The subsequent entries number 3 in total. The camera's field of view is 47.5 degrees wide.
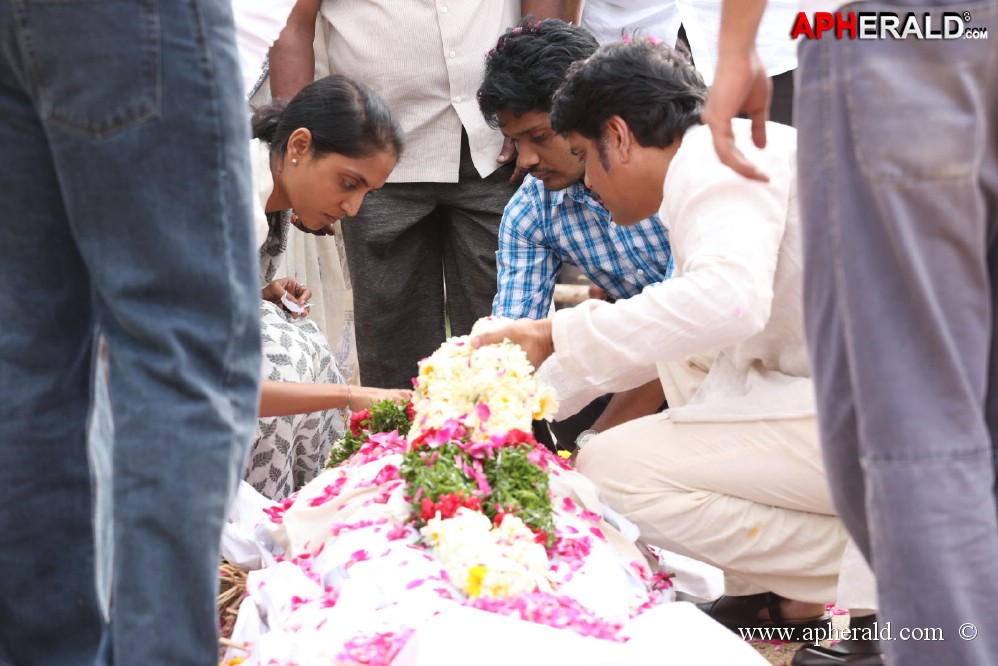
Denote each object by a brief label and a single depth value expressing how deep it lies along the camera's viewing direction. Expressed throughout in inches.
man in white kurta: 114.4
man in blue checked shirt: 169.3
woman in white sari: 157.8
